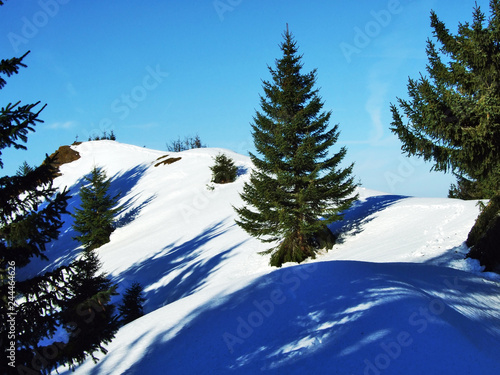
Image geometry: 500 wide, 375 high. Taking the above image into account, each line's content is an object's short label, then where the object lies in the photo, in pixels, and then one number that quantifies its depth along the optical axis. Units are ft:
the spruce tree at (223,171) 117.19
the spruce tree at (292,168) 55.52
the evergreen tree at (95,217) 103.76
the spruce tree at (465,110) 30.30
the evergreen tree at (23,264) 17.53
